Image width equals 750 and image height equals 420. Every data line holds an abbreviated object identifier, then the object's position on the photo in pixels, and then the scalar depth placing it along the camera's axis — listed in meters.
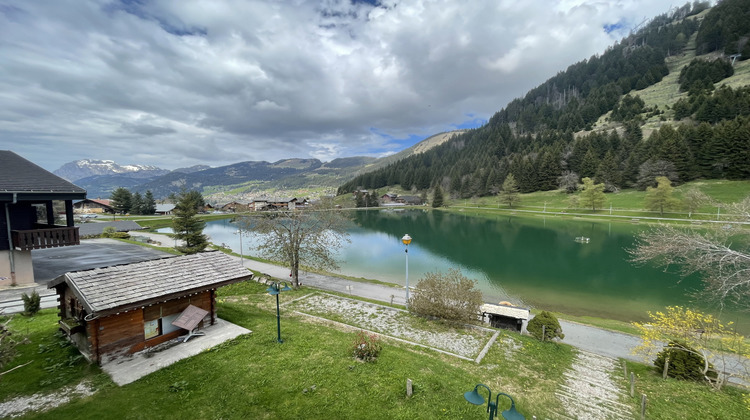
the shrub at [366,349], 10.01
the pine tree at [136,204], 87.58
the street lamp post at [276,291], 11.04
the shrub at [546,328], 13.56
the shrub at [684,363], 10.15
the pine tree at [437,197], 112.62
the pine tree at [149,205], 90.19
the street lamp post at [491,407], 4.30
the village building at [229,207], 122.86
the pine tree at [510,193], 93.75
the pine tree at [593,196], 71.69
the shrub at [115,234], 45.43
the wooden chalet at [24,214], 16.48
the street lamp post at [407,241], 17.22
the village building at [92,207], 98.23
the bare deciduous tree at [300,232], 21.70
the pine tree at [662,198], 59.59
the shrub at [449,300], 14.83
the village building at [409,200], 131.25
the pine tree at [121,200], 84.94
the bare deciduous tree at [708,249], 7.60
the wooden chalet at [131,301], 9.29
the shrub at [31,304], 13.03
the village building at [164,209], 94.50
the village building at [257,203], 120.44
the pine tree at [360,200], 124.38
